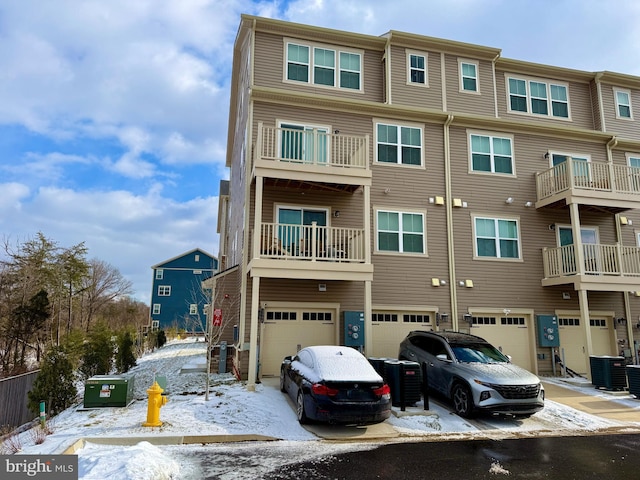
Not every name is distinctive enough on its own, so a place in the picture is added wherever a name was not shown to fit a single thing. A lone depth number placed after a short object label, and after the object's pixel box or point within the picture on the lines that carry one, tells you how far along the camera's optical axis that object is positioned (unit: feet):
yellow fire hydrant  26.00
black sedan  25.41
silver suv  28.99
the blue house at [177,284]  142.00
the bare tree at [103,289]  95.91
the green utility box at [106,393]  30.94
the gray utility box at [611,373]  40.29
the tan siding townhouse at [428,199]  43.29
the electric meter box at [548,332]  48.49
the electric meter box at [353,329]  43.21
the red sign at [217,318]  38.75
